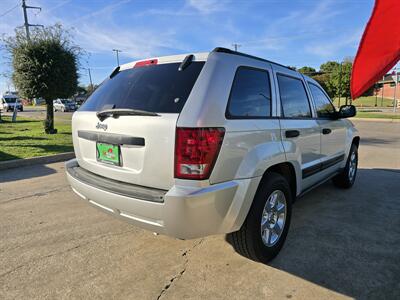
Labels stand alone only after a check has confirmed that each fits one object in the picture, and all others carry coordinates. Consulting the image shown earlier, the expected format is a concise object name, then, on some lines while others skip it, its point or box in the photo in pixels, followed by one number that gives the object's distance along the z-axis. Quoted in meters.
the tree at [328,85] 42.56
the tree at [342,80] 37.50
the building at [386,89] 54.44
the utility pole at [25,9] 24.42
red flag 2.03
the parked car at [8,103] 38.00
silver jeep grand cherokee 2.23
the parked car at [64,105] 36.63
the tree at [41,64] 11.24
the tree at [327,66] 68.71
